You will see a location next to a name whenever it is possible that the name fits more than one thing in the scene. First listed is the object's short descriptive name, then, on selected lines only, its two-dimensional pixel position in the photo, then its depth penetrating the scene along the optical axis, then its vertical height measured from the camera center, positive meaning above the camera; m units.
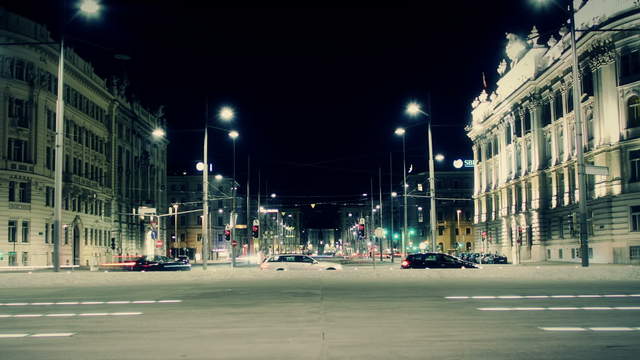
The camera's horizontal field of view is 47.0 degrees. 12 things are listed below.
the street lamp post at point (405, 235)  70.47 +0.79
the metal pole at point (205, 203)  36.65 +2.30
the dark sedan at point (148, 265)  56.07 -1.38
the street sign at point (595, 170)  25.58 +2.49
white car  42.94 -1.06
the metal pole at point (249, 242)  151.93 +0.79
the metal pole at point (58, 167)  25.20 +2.81
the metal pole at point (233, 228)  54.29 +1.32
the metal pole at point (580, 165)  25.45 +2.66
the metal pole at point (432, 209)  41.22 +1.95
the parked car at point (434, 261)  37.72 -0.92
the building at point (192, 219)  135.12 +5.05
